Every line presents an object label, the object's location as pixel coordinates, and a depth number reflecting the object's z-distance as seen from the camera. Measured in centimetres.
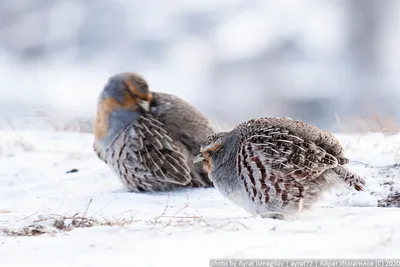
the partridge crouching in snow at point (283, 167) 1020
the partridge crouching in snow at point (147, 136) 1373
